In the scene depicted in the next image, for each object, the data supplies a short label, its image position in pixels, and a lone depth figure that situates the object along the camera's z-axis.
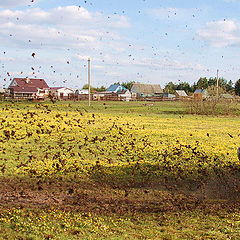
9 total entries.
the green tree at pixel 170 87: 148.45
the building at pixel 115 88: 130.20
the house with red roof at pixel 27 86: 83.62
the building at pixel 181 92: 132.00
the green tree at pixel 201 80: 128.25
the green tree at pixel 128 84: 151.35
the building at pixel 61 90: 108.29
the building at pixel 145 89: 134.38
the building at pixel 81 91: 117.75
